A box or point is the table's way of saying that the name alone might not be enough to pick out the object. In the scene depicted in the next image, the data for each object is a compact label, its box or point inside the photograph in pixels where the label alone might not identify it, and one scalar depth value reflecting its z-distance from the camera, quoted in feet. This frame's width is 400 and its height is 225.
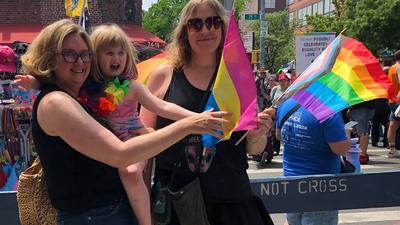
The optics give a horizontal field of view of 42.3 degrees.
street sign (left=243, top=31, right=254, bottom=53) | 74.67
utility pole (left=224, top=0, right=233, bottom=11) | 31.00
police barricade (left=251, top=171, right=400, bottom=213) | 11.32
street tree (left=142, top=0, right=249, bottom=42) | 175.94
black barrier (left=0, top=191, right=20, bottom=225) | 10.10
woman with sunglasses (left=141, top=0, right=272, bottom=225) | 8.21
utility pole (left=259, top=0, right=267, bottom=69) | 76.64
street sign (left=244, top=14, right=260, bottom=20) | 75.82
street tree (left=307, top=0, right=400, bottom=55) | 85.76
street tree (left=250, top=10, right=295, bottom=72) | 189.81
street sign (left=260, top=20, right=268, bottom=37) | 76.89
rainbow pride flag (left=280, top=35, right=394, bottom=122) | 8.70
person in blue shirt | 11.09
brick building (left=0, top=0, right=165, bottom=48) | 58.90
